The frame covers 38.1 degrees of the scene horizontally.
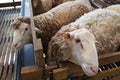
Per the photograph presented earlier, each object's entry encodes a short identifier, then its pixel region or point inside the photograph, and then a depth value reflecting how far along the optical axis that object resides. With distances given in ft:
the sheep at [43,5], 6.17
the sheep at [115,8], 4.97
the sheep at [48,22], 4.09
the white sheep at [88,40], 2.91
